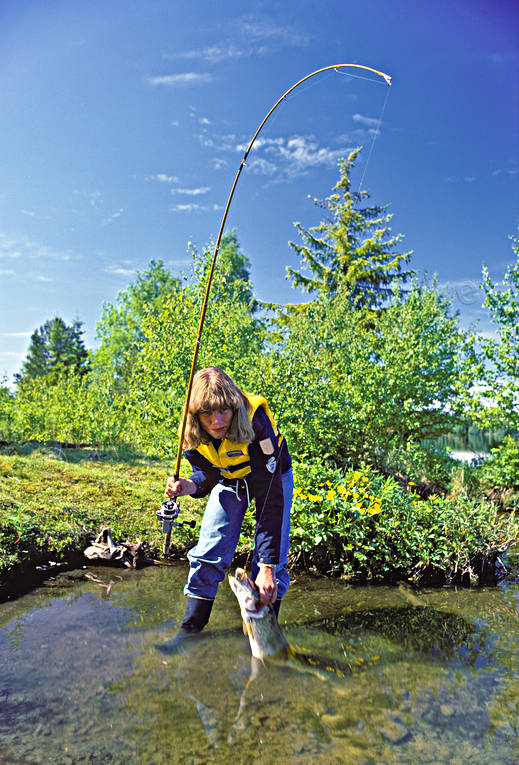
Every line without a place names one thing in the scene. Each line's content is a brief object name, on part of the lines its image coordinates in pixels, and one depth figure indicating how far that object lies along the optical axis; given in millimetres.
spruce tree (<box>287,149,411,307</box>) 21688
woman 3238
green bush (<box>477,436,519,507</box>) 12180
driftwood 5516
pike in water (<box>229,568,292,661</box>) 3131
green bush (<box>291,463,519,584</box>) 5562
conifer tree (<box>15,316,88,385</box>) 48062
